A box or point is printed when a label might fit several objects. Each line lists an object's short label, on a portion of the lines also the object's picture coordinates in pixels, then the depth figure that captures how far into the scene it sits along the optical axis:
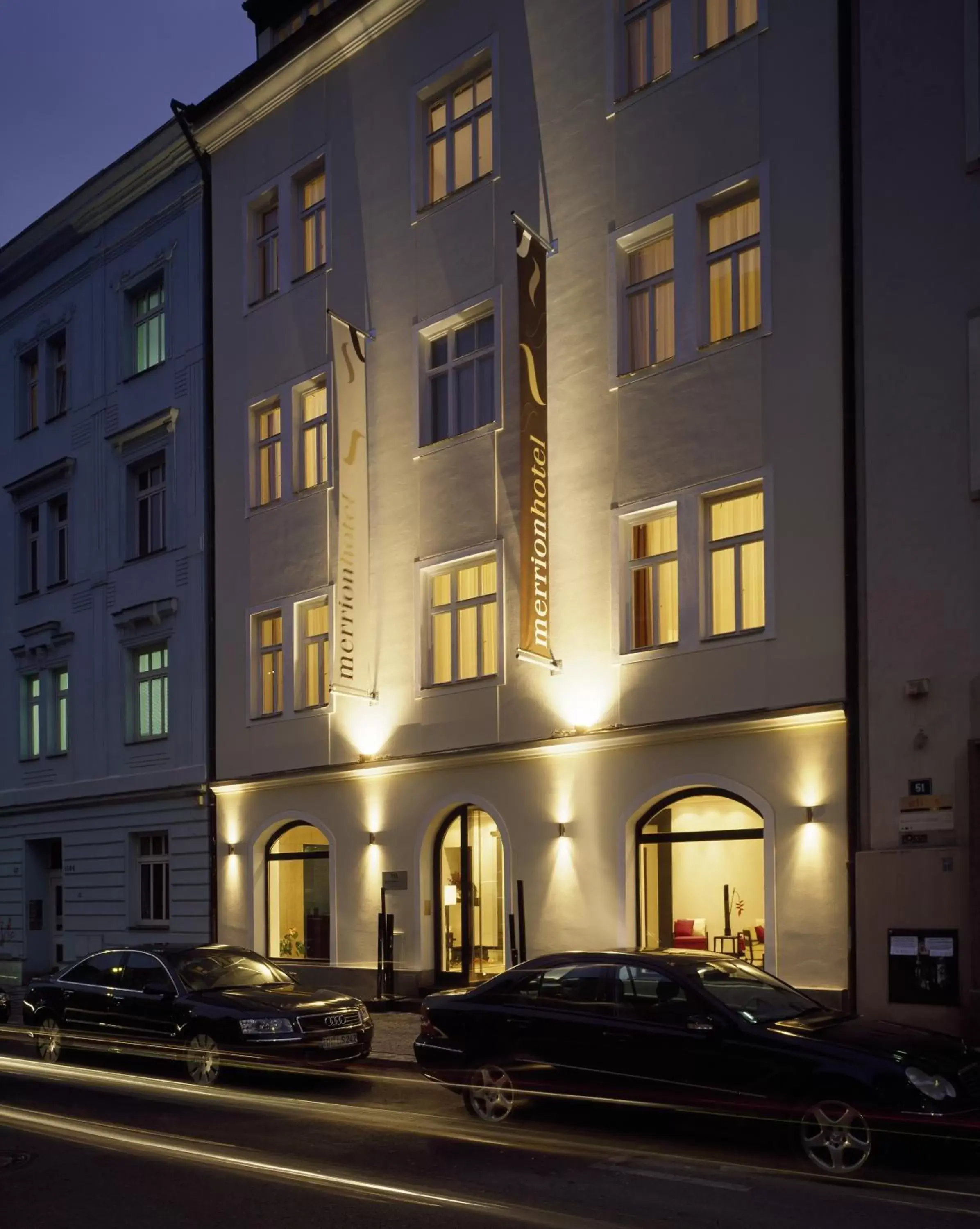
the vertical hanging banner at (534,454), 19.78
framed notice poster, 15.48
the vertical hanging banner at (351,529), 22.73
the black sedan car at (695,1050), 10.28
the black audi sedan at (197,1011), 15.09
